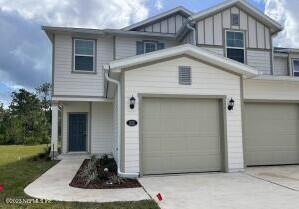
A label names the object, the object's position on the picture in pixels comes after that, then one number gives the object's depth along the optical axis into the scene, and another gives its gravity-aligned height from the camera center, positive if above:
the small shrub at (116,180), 5.53 -1.52
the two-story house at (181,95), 6.39 +0.80
